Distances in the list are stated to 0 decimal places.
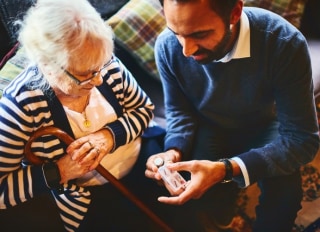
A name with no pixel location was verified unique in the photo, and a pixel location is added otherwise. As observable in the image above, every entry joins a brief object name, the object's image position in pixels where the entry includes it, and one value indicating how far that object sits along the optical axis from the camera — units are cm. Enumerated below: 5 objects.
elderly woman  102
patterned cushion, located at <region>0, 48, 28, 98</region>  134
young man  117
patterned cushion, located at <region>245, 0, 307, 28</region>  181
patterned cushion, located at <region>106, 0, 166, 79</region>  171
